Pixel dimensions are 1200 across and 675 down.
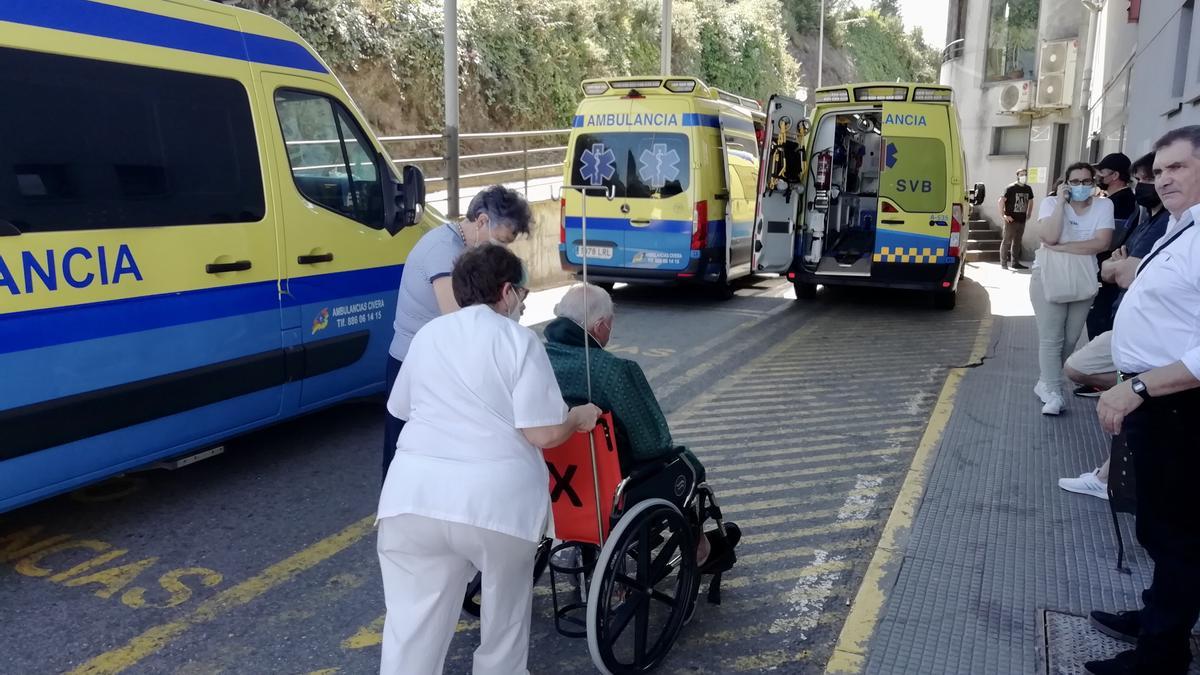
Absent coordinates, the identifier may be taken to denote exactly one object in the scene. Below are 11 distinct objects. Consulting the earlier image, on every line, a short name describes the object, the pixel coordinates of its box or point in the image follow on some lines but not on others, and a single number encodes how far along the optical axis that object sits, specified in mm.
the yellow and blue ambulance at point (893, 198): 9633
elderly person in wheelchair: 2979
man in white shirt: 2643
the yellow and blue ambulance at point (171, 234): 3527
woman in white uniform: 2357
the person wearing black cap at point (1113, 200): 5793
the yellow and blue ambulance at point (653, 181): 9898
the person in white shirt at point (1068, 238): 5461
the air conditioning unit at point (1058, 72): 16016
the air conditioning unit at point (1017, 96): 16631
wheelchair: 2779
